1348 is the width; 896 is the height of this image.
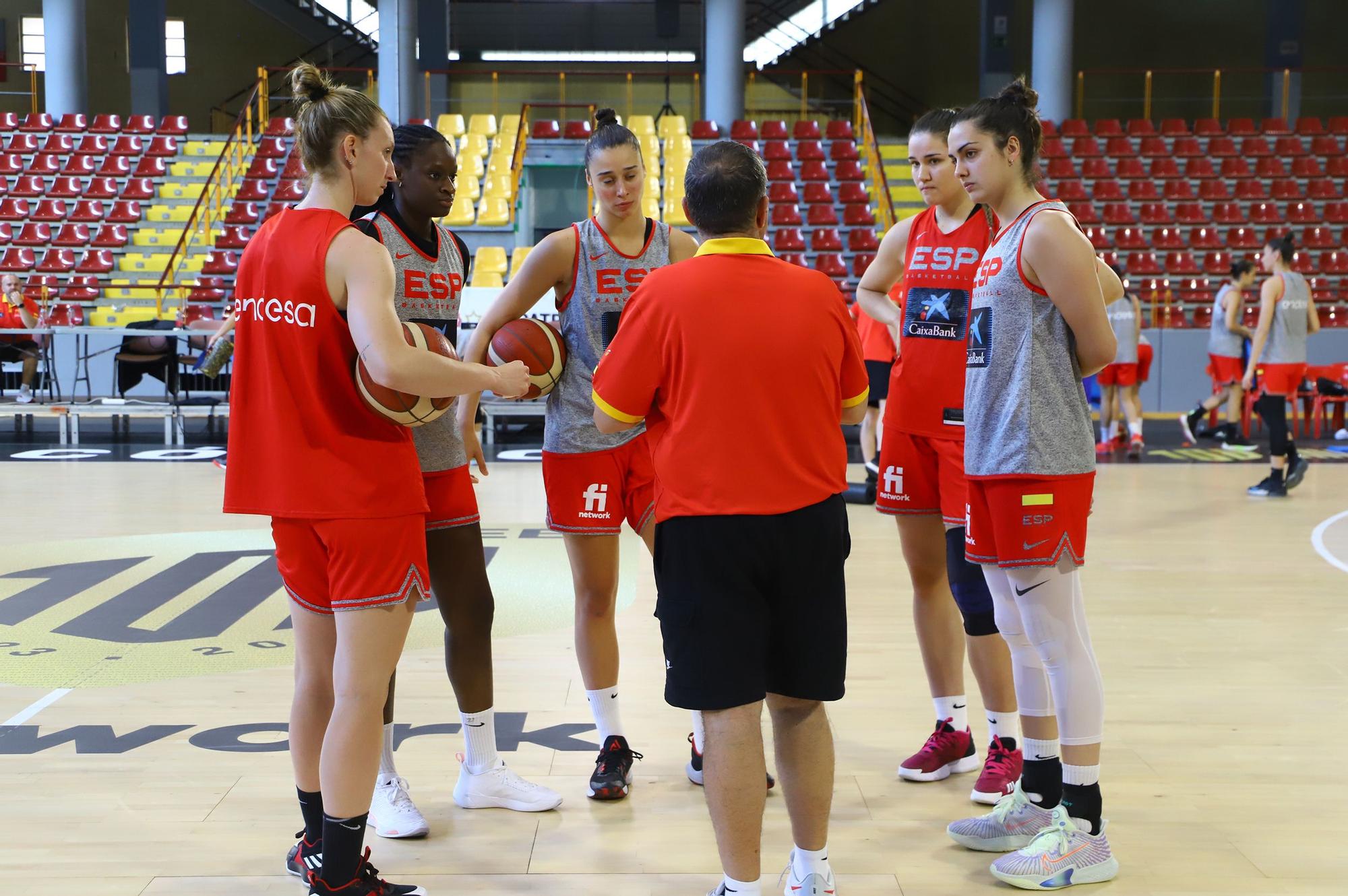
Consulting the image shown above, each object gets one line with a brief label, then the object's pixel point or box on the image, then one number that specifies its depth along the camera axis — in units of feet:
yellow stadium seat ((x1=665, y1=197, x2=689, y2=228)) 48.93
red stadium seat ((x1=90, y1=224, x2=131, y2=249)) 51.37
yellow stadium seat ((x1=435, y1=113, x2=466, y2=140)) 55.62
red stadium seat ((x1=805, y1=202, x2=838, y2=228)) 50.49
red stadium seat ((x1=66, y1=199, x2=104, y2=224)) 52.60
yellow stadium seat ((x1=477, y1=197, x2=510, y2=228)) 47.93
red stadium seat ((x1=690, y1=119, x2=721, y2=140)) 54.24
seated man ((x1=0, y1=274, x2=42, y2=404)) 38.29
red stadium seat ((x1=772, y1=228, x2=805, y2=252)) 47.98
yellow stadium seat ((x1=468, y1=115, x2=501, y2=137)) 57.47
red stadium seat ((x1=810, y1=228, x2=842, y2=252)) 48.55
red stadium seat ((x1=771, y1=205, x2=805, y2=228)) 50.29
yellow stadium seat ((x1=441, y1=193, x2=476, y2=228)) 47.65
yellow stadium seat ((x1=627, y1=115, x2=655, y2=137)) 56.23
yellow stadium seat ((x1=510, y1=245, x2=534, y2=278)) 44.34
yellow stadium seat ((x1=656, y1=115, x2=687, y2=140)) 55.57
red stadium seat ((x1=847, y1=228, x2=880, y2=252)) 49.26
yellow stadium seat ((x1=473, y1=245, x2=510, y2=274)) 44.62
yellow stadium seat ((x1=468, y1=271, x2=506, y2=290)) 43.29
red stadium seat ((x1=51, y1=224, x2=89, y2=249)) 51.26
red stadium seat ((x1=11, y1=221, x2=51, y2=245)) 51.37
